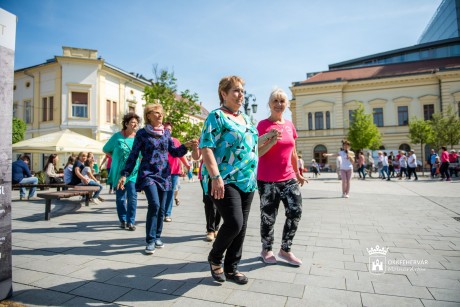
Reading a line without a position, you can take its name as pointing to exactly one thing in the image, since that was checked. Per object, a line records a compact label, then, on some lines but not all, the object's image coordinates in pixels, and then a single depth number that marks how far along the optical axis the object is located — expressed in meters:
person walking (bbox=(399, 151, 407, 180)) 19.17
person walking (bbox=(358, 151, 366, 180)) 18.38
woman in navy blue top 3.66
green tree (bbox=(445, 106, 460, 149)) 24.78
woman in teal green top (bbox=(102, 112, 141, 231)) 4.90
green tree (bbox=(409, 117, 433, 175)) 25.61
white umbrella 11.49
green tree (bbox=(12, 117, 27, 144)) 24.51
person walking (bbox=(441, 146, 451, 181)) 15.78
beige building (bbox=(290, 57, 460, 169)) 33.75
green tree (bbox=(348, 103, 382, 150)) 29.69
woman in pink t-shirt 3.23
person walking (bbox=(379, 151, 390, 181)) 18.52
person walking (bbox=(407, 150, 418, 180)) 17.55
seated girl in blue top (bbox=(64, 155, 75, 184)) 9.08
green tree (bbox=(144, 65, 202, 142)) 26.16
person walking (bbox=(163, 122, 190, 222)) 5.20
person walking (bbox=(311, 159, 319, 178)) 24.51
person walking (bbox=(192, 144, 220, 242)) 4.36
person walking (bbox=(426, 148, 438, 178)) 19.60
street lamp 16.14
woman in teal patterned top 2.53
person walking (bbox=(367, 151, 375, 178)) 21.72
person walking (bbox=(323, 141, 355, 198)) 9.03
